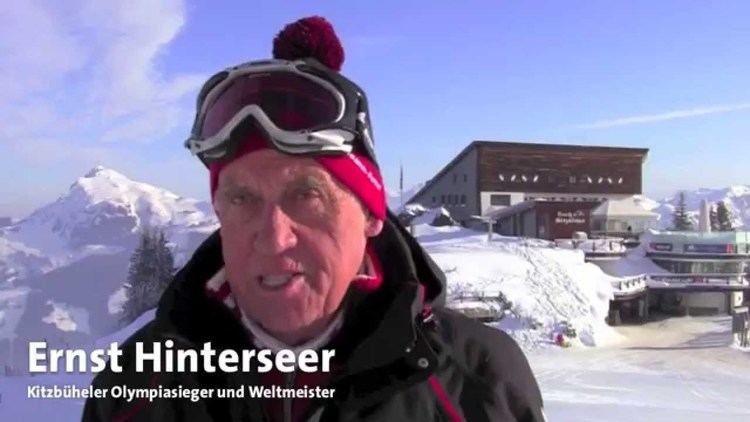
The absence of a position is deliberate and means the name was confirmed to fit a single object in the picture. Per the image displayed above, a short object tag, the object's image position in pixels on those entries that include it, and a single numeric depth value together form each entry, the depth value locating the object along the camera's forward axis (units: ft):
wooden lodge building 137.59
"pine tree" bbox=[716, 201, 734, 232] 184.34
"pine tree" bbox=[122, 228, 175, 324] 68.28
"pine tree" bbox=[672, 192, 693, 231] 185.78
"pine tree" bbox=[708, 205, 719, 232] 180.09
